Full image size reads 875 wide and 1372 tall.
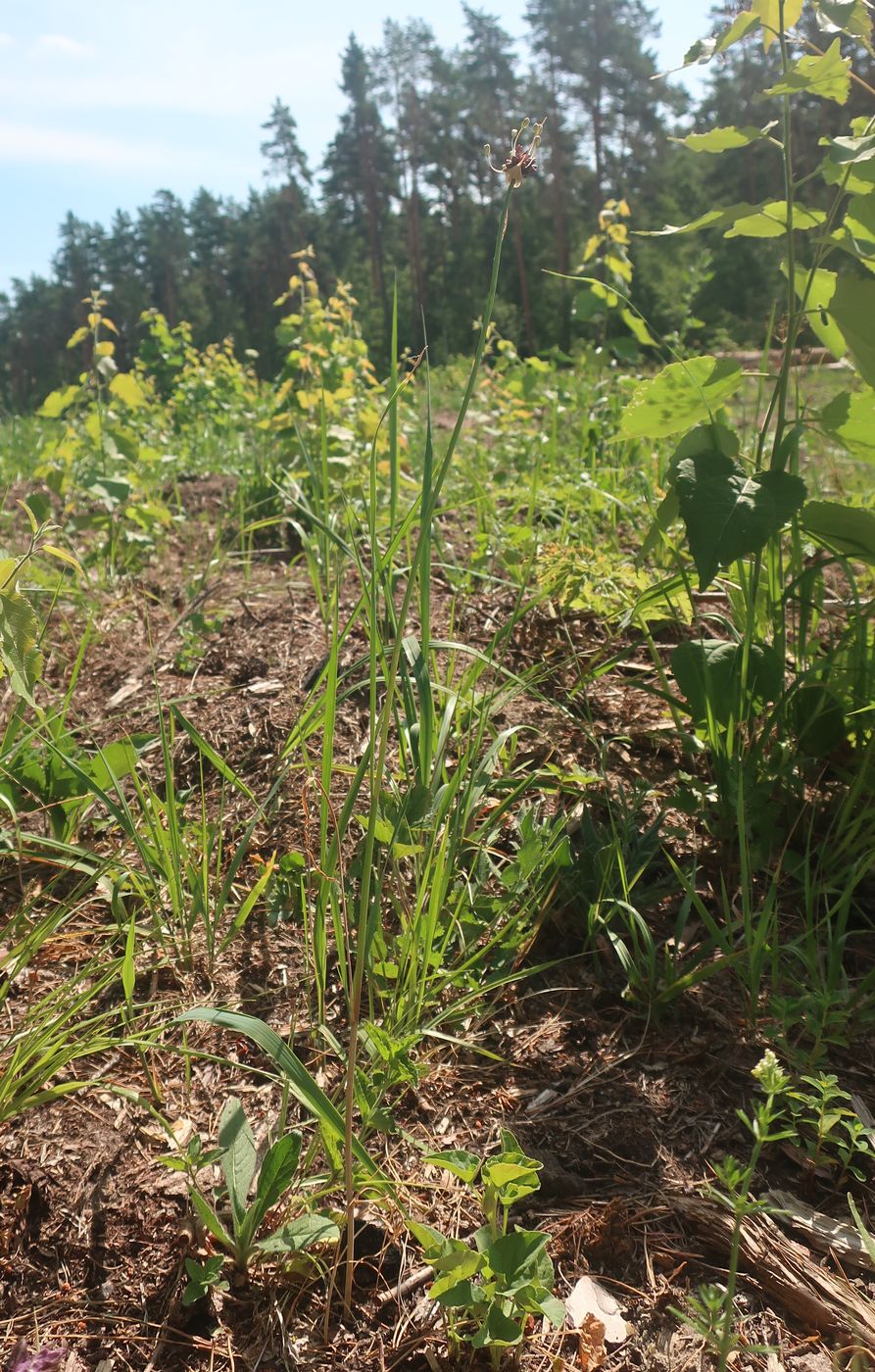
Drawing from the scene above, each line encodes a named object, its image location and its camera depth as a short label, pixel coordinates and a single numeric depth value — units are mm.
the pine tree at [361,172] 30797
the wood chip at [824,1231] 1043
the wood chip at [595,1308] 986
